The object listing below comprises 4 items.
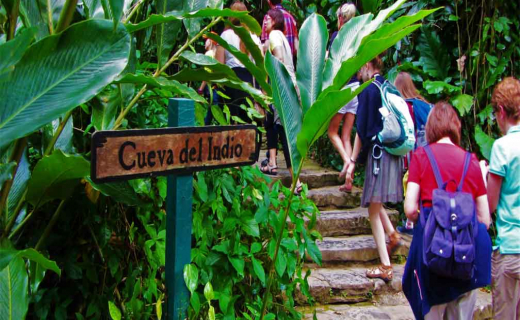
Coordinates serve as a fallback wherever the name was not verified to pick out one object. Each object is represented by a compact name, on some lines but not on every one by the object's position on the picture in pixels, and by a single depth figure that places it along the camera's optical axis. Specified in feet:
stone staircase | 14.03
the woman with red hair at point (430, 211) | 10.05
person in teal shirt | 10.39
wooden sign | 5.59
